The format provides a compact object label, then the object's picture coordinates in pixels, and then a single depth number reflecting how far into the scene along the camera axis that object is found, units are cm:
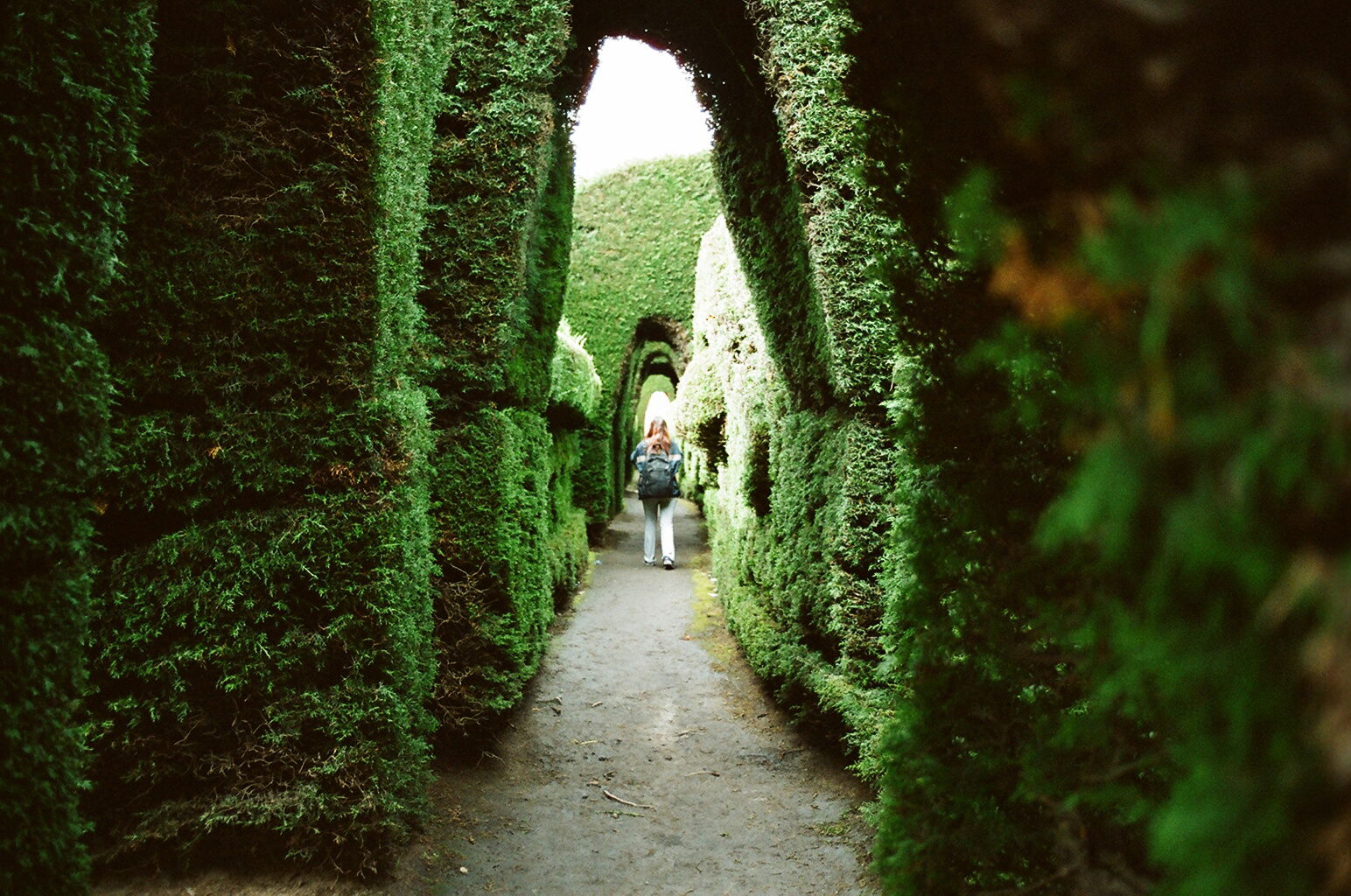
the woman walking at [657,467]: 1166
